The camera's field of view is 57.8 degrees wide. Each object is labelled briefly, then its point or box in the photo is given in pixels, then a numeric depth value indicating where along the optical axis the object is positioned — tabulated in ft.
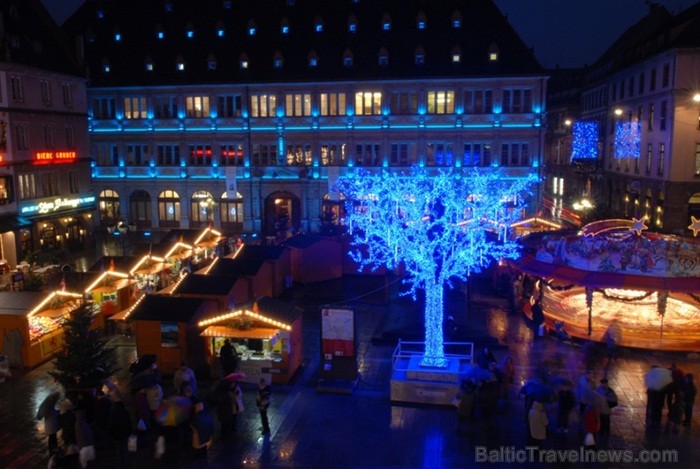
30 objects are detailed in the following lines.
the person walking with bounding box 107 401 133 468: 49.14
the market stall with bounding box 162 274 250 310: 73.26
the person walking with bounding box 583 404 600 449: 47.85
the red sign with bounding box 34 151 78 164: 128.88
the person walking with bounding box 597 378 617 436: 49.30
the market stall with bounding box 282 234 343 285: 104.53
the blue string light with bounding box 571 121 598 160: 186.91
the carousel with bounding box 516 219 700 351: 71.36
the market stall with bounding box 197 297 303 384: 62.13
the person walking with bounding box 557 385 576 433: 50.80
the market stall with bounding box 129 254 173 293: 91.20
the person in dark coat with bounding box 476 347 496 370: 56.80
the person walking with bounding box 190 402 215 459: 47.09
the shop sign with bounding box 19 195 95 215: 126.82
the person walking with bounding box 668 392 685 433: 51.91
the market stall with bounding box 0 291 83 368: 68.23
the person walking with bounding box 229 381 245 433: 51.11
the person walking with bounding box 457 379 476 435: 51.34
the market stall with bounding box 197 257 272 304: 84.53
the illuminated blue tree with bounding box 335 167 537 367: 61.16
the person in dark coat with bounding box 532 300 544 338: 76.18
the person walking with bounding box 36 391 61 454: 48.08
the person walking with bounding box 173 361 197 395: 53.57
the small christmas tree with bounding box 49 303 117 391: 54.85
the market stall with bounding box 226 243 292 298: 94.99
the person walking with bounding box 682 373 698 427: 51.72
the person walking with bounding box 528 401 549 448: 47.32
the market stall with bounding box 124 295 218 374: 64.49
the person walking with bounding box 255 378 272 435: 50.93
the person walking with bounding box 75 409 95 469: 46.06
